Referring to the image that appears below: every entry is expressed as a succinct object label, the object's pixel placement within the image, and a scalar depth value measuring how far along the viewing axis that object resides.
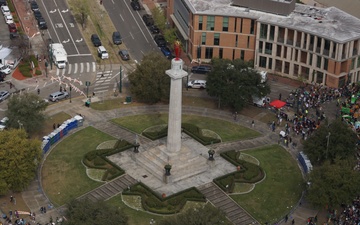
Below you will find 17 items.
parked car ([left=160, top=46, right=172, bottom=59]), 167.88
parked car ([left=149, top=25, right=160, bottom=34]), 179.62
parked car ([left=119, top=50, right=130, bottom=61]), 166.50
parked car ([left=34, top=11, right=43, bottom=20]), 181.27
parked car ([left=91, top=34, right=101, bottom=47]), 171.62
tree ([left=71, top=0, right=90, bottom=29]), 178.88
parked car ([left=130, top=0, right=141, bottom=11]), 190.62
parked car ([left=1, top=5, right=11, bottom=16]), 183.75
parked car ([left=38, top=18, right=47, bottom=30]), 177.62
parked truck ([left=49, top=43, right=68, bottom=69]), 161.69
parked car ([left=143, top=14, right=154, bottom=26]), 182.88
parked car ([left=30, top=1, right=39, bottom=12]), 186.00
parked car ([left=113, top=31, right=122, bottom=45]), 172.88
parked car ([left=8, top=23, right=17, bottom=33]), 175.00
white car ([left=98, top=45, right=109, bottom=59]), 166.12
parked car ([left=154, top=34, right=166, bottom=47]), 172.62
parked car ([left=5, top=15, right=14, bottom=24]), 180.12
